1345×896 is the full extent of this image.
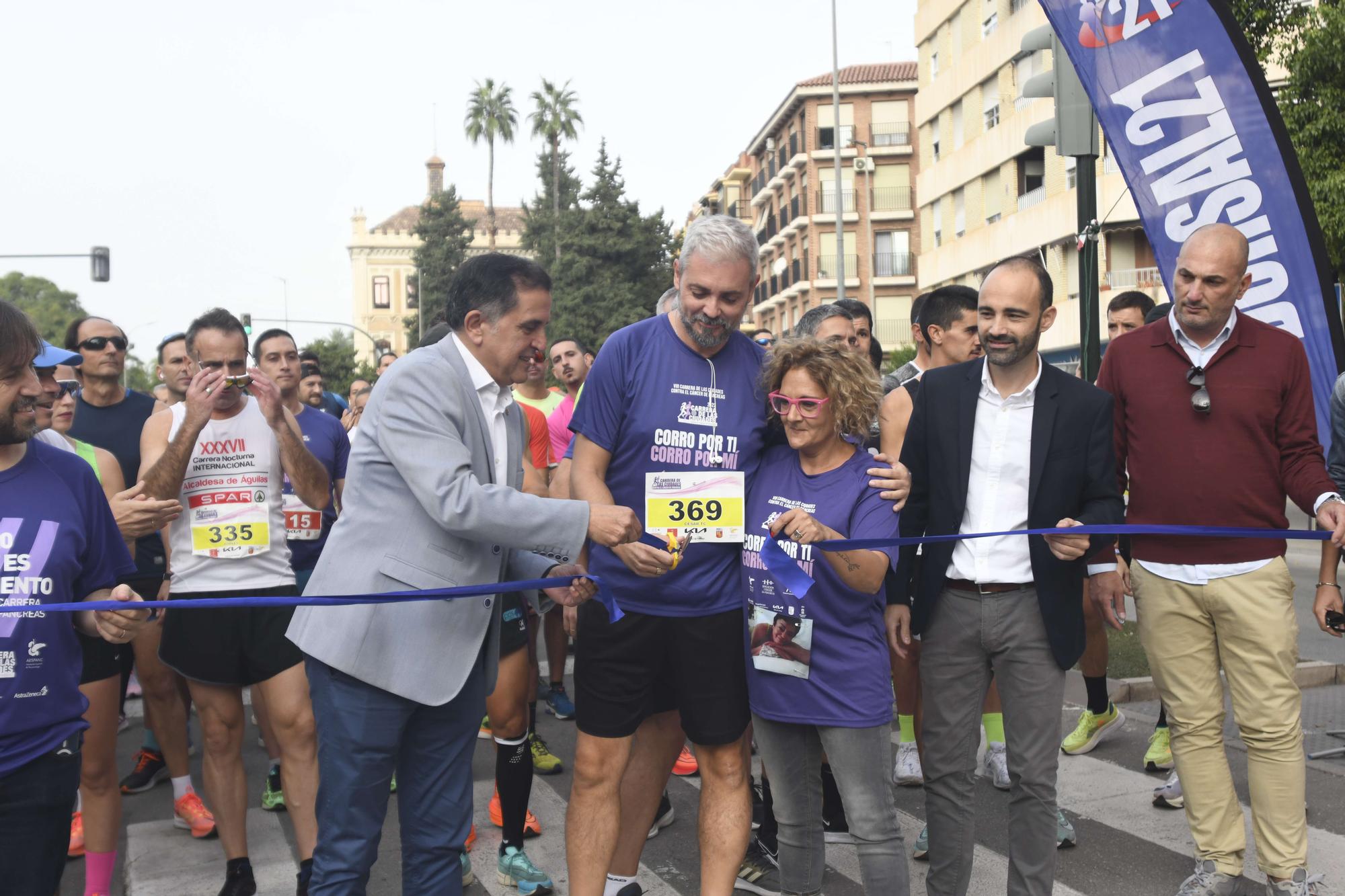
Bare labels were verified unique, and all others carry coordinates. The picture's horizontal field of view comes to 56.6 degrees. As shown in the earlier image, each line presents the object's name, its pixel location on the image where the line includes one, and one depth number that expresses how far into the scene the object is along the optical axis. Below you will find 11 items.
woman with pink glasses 3.74
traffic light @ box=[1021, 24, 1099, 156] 8.48
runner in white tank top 4.64
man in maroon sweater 4.34
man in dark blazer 4.01
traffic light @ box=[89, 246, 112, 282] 34.88
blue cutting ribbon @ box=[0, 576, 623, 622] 3.43
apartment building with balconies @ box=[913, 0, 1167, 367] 35.88
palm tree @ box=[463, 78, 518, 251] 72.56
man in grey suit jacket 3.50
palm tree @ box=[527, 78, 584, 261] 67.44
